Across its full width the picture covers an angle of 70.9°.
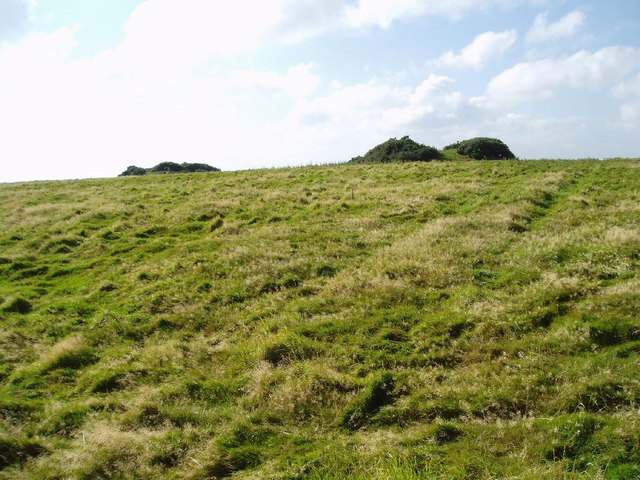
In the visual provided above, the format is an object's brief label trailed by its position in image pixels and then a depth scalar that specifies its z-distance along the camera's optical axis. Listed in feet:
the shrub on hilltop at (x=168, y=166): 236.63
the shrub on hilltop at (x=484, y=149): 180.45
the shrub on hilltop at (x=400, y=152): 172.35
